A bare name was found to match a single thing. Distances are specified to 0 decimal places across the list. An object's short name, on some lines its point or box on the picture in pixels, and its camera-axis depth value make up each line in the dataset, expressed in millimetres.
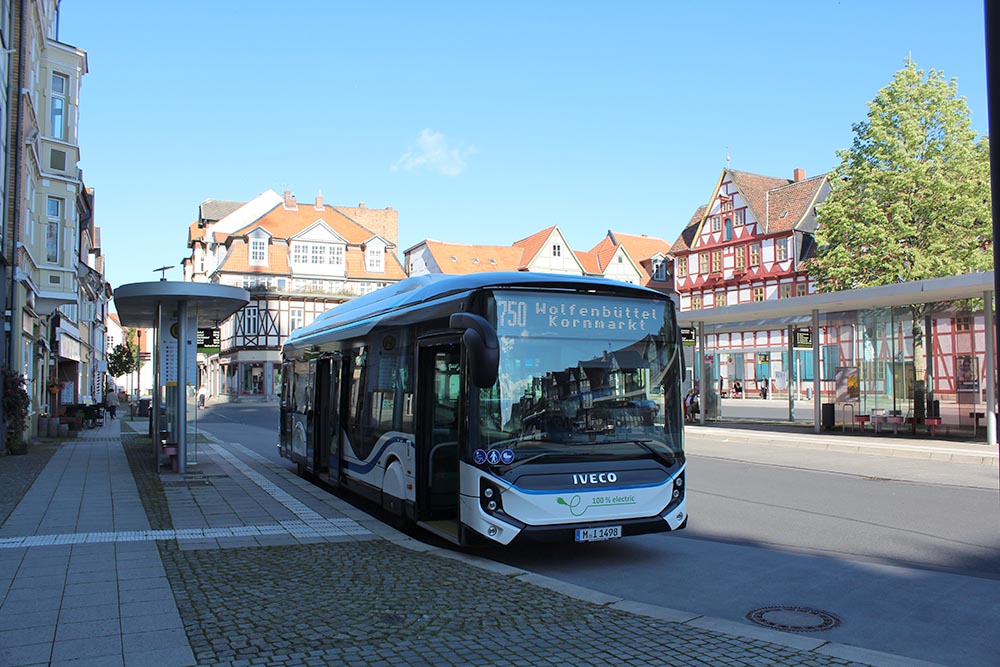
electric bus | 7703
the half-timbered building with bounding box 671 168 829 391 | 52500
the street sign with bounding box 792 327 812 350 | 24844
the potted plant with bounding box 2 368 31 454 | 18219
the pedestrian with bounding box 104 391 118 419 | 39306
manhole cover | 5930
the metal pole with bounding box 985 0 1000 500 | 3227
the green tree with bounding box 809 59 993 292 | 30312
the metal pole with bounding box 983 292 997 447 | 18562
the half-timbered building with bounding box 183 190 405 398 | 64750
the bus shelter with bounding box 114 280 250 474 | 14625
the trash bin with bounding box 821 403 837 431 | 24250
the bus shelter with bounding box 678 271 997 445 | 20594
